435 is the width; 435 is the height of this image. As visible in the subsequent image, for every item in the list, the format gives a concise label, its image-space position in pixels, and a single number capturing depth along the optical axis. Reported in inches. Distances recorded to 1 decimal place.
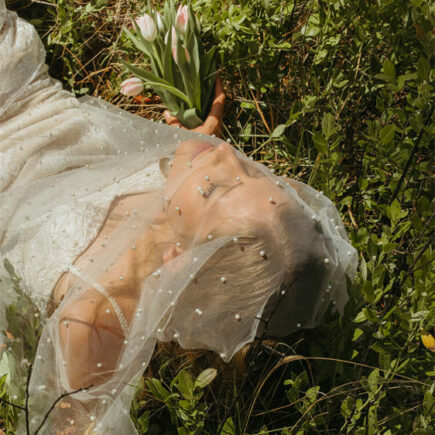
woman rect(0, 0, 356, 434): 74.5
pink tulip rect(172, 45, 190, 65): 85.8
